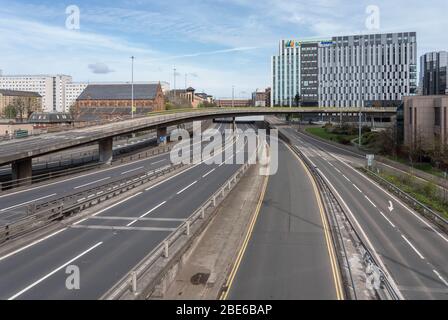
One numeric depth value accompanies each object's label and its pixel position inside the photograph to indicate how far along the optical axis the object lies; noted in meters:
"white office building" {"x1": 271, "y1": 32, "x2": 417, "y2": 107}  177.50
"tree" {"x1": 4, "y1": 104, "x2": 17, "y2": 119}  148.94
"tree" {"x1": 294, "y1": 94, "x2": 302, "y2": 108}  191.07
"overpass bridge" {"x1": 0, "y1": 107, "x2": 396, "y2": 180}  38.12
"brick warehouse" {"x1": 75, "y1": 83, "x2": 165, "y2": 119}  128.88
